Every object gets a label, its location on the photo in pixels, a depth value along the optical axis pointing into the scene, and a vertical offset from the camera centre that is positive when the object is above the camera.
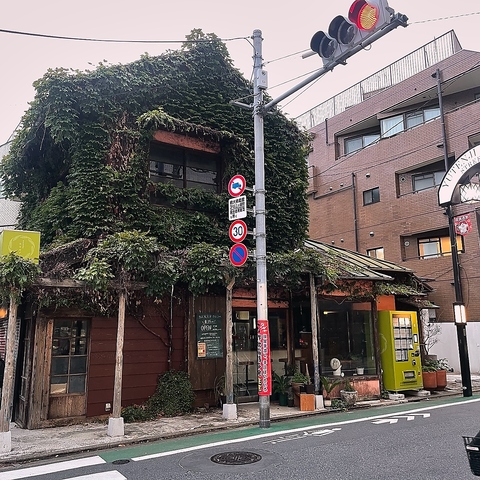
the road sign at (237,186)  10.17 +3.42
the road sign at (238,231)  10.00 +2.38
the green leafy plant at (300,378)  11.62 -1.01
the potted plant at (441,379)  14.54 -1.30
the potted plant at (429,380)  14.31 -1.31
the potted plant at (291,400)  11.66 -1.56
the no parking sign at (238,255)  9.76 +1.81
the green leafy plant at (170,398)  10.27 -1.38
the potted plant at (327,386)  11.78 -1.23
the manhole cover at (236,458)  6.70 -1.79
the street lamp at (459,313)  14.02 +0.76
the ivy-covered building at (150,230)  9.73 +2.76
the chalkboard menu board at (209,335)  11.34 +0.09
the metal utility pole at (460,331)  13.46 +0.21
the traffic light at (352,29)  6.44 +4.67
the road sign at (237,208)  10.05 +2.91
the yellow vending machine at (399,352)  13.23 -0.40
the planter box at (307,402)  11.00 -1.52
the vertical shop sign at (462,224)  15.24 +3.79
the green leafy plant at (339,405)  11.23 -1.64
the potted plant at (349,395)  11.60 -1.44
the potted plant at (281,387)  11.77 -1.26
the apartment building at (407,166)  22.34 +9.63
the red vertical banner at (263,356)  9.57 -0.37
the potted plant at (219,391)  11.34 -1.29
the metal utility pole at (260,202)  9.66 +3.03
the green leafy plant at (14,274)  7.70 +1.10
